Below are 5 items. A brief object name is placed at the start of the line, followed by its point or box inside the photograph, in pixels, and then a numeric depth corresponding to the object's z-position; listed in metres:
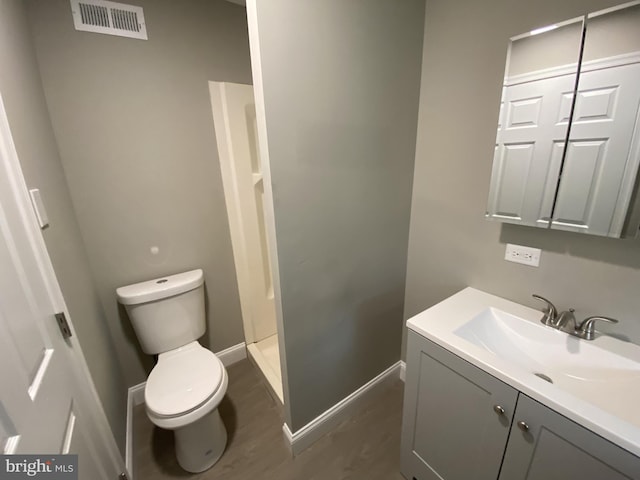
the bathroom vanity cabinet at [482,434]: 0.72
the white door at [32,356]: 0.59
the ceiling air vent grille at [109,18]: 1.23
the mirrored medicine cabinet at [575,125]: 0.87
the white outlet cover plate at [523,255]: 1.16
